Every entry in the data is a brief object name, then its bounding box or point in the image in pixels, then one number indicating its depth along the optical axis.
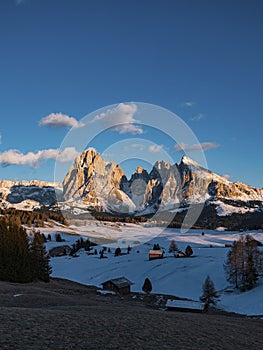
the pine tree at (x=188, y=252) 107.55
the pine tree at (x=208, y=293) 49.06
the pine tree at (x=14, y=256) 54.56
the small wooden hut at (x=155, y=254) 107.94
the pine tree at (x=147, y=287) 69.25
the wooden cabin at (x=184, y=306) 44.75
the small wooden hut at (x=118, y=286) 67.06
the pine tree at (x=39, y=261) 61.33
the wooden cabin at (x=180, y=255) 108.21
